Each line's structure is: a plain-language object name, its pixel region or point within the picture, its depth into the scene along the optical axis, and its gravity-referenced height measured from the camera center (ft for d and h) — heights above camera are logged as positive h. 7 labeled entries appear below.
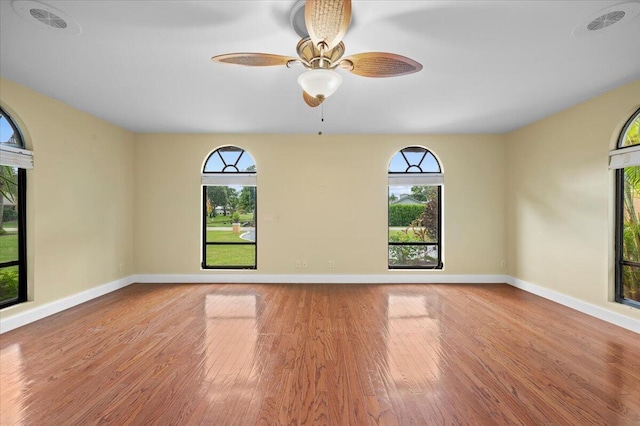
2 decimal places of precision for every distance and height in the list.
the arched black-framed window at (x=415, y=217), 17.49 -0.23
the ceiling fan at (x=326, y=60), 5.55 +3.50
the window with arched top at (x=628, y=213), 10.70 +0.01
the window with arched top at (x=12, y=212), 10.40 +0.04
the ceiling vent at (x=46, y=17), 6.44 +4.57
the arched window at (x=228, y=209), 17.11 +0.25
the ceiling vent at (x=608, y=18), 6.50 +4.57
